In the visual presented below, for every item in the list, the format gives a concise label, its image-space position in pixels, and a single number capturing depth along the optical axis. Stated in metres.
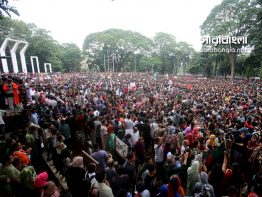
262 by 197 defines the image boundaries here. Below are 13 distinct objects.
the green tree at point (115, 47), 61.38
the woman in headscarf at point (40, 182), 4.00
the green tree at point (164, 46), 66.12
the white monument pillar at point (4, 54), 39.14
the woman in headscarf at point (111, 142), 6.93
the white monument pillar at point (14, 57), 42.97
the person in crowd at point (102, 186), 3.89
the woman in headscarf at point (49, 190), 3.60
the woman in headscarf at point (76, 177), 4.36
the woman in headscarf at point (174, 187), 3.97
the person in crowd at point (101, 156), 5.54
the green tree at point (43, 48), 53.06
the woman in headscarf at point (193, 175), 4.59
